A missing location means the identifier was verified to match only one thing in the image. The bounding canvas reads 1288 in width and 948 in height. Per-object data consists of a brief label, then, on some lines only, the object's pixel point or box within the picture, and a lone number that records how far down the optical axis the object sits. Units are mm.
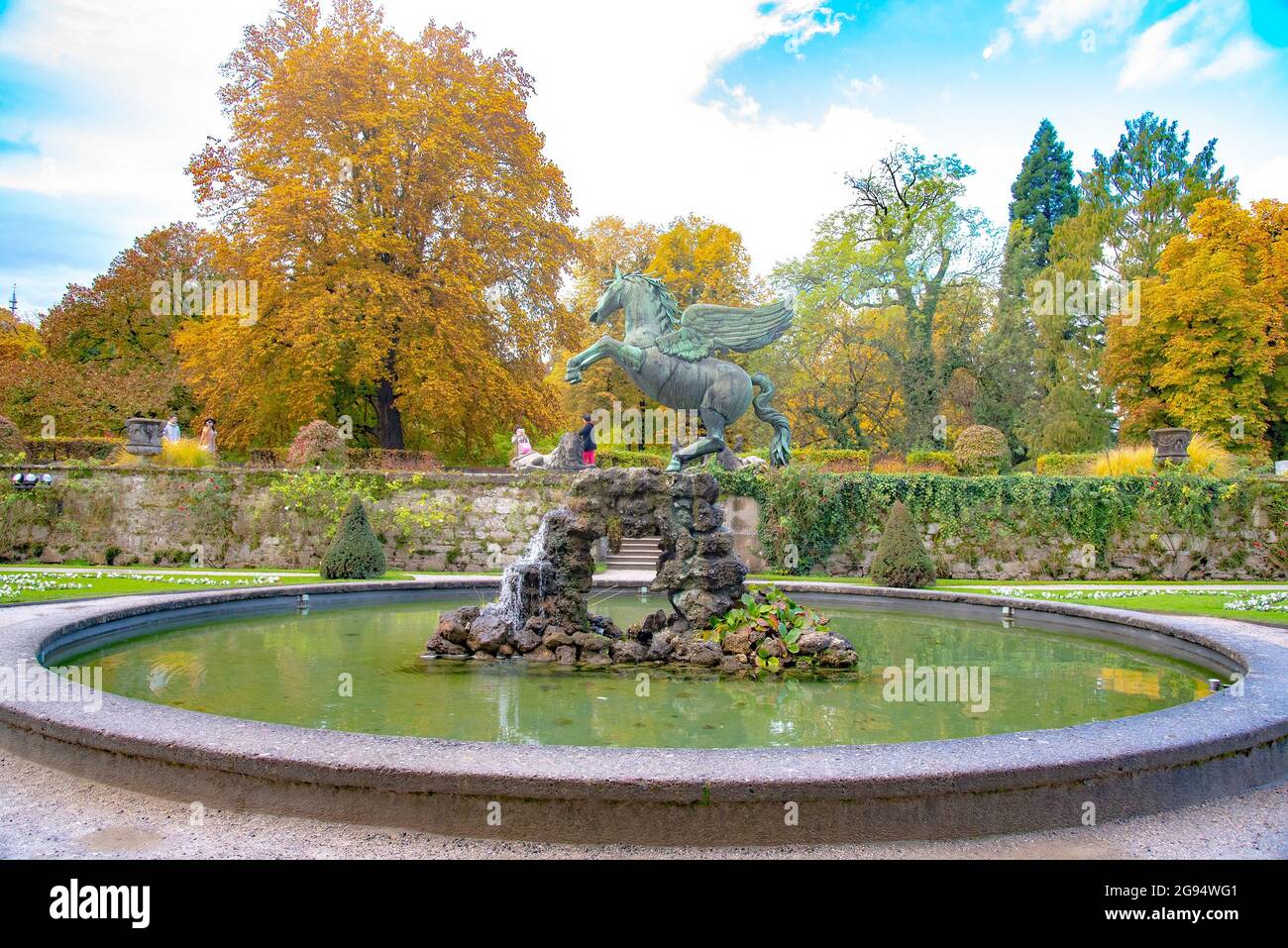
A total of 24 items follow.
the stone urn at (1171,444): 20031
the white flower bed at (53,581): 11601
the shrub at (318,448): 19516
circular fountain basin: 3518
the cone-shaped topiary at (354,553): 14789
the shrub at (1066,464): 24566
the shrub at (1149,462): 19141
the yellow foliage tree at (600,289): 39562
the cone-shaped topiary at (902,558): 14797
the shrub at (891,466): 26292
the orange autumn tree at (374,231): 24812
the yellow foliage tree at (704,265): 40375
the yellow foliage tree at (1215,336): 31797
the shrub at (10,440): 18828
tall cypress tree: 46969
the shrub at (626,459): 27634
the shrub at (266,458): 25016
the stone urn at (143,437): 19641
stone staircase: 17797
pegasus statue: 11445
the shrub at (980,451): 27172
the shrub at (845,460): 27875
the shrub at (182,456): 19828
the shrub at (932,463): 27972
